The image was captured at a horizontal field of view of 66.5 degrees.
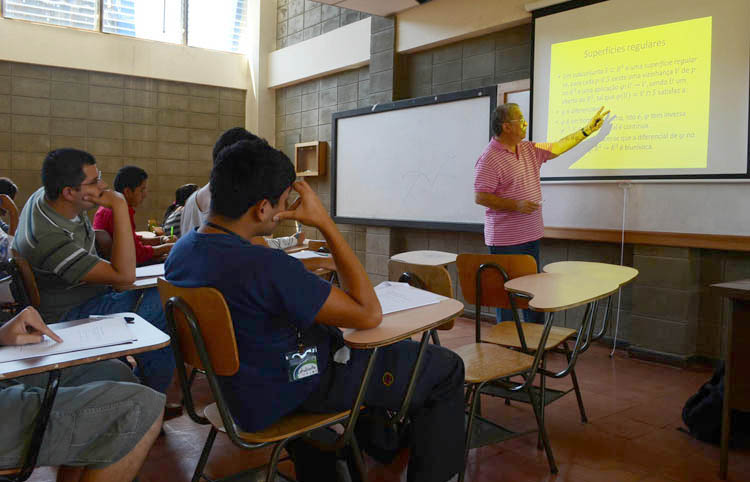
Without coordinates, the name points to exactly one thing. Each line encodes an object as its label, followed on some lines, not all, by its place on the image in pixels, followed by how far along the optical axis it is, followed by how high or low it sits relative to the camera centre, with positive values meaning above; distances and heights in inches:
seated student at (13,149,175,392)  82.2 -6.1
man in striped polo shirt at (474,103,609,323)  126.5 +5.5
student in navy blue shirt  52.6 -8.9
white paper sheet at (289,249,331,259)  113.2 -9.7
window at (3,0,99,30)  256.2 +86.2
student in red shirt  131.2 +2.6
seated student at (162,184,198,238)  182.5 -3.6
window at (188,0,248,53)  299.3 +95.6
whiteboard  189.8 +18.3
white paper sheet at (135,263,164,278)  98.0 -12.4
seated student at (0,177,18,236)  175.0 -1.6
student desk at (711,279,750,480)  81.0 -20.4
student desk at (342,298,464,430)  53.1 -11.9
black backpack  93.3 -33.2
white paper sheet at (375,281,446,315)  65.2 -10.6
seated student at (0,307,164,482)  48.6 -19.8
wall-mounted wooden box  265.6 +23.7
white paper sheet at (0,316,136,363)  50.6 -13.2
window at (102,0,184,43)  276.8 +91.1
